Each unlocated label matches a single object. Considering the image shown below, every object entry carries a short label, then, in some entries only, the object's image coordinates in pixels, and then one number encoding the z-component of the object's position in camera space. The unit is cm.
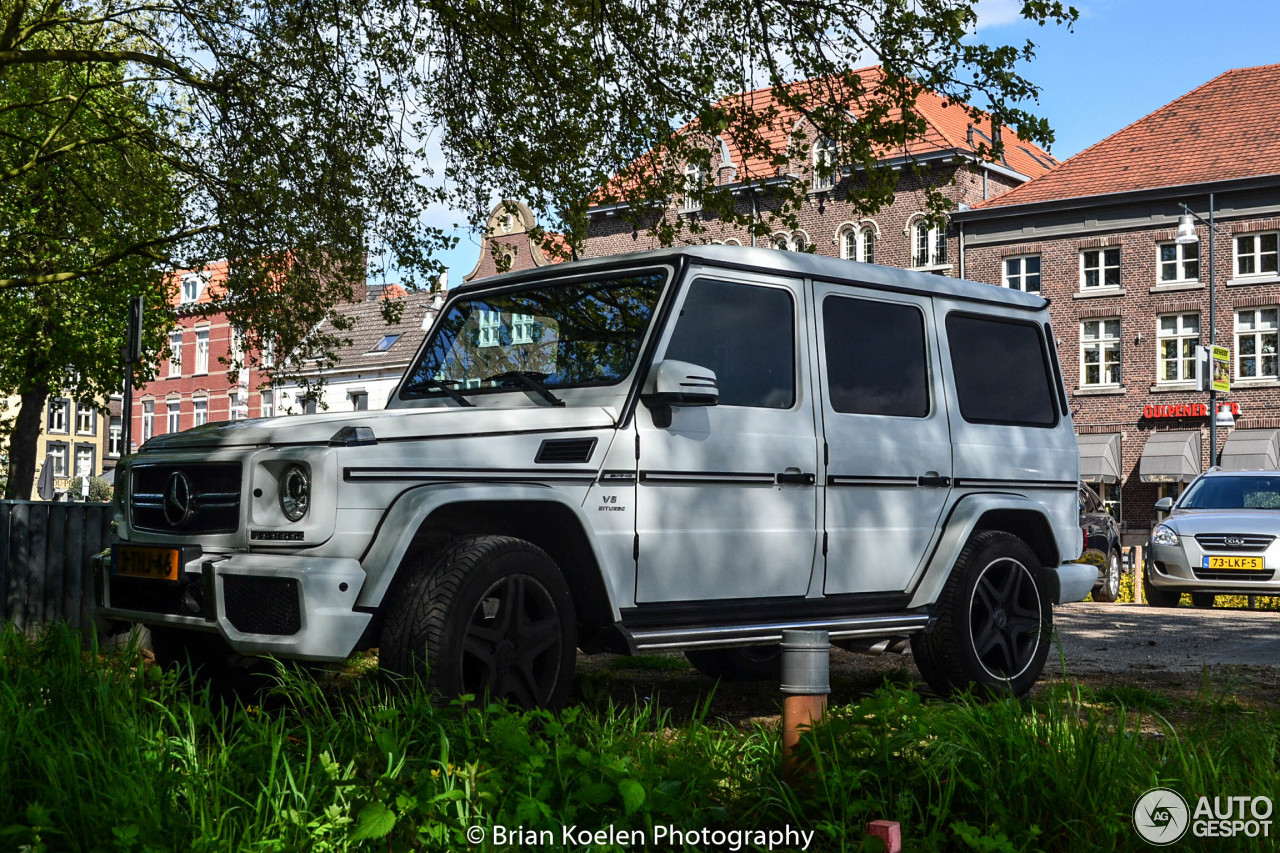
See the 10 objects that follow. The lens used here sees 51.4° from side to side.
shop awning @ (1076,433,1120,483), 4159
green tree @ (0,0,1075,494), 1096
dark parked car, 2083
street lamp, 3247
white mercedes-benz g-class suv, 475
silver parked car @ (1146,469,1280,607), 1538
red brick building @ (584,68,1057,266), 4572
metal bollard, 398
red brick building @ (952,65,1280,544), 3931
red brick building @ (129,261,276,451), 7025
